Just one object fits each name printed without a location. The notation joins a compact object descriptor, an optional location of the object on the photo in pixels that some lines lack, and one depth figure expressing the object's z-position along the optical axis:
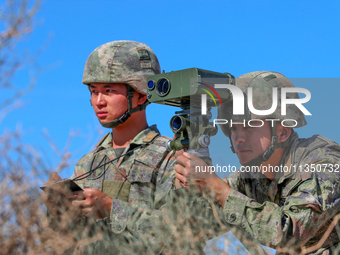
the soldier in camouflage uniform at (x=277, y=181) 6.93
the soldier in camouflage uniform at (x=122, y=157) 8.18
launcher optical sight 7.14
